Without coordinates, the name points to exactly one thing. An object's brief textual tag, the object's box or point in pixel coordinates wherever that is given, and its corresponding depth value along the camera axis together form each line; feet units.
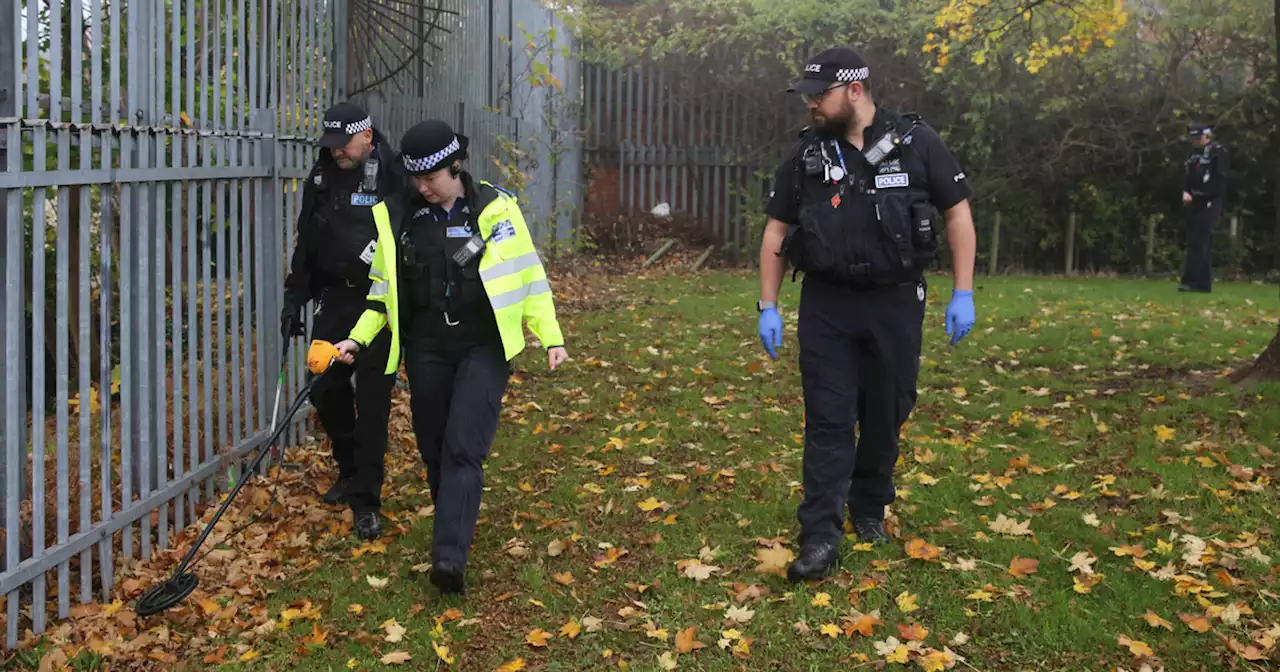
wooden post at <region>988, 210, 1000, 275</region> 54.03
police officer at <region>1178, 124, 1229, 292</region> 46.50
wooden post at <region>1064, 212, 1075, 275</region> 54.08
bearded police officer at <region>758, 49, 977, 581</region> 15.72
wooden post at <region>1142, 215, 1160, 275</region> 53.38
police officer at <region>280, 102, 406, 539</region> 18.80
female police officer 15.74
